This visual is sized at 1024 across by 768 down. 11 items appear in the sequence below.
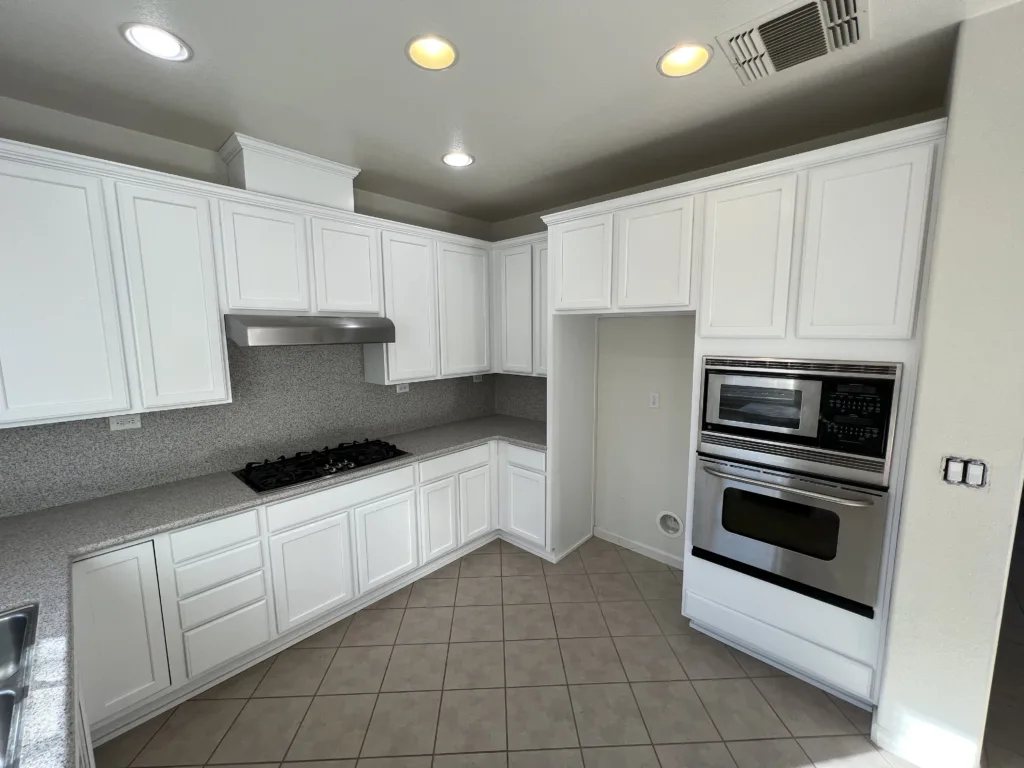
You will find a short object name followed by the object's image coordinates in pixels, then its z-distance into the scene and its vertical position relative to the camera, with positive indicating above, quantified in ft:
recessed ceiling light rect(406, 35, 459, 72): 4.80 +3.49
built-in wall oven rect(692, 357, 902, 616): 5.67 -1.93
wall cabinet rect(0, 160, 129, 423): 5.28 +0.63
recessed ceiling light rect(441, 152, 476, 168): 7.88 +3.59
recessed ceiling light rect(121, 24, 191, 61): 4.59 +3.48
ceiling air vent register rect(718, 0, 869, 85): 4.41 +3.53
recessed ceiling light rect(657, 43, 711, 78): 5.01 +3.53
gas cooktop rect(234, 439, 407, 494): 7.37 -2.33
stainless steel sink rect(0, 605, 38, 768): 2.93 -2.71
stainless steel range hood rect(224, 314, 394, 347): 6.77 +0.28
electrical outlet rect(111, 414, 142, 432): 6.79 -1.24
